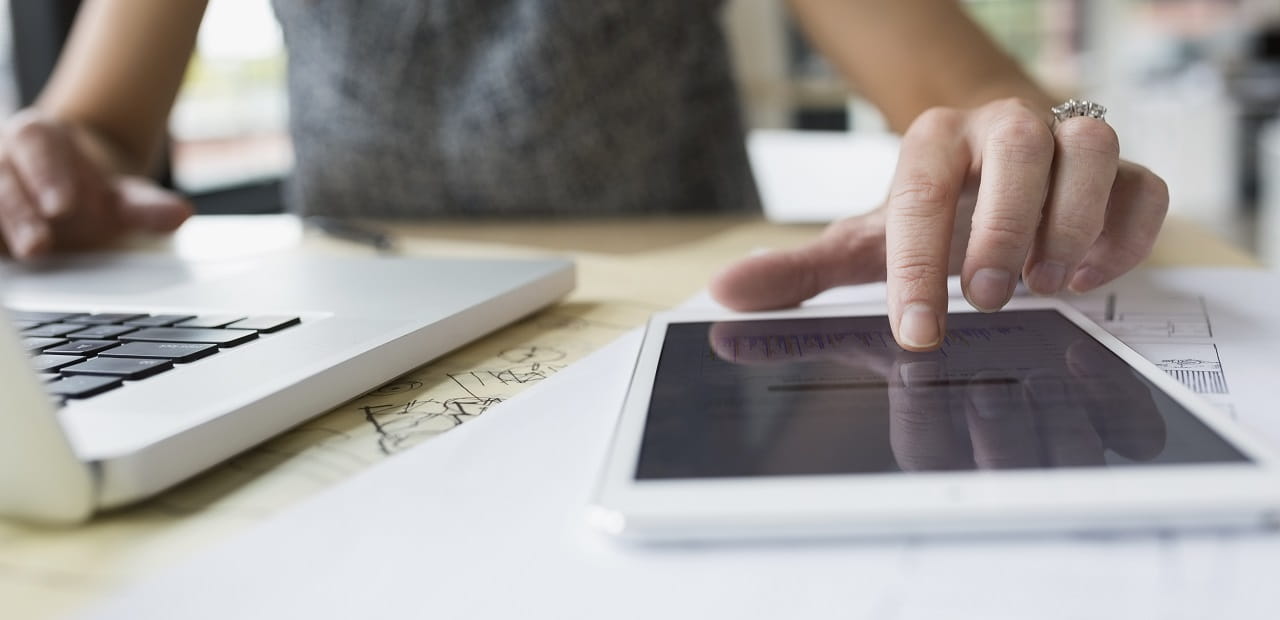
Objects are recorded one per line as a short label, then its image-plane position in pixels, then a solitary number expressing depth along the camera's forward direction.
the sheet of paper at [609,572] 0.21
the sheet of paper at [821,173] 1.42
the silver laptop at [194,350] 0.25
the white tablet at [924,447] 0.23
